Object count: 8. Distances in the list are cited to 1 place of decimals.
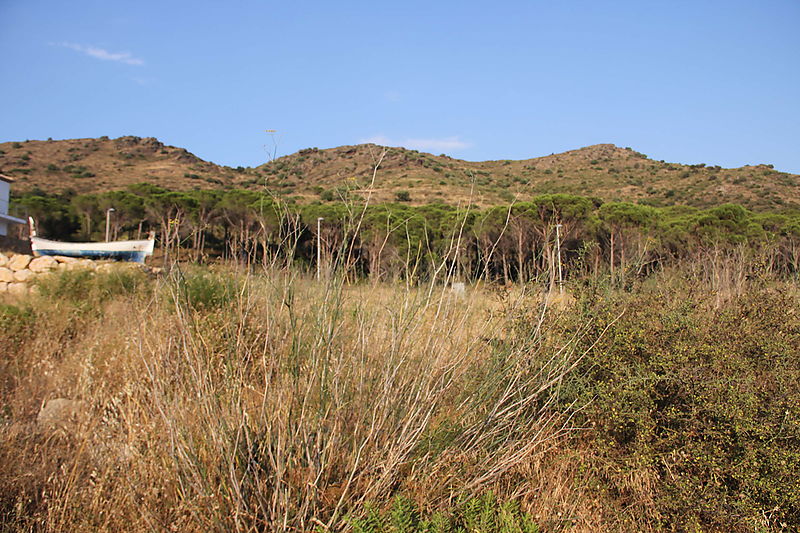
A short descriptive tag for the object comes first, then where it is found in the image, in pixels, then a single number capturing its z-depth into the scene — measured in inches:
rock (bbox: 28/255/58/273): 427.8
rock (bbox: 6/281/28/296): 360.1
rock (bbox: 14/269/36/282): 398.2
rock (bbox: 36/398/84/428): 142.1
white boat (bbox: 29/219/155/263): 562.6
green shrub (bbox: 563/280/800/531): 110.9
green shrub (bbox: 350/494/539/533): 84.3
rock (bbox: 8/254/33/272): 431.8
